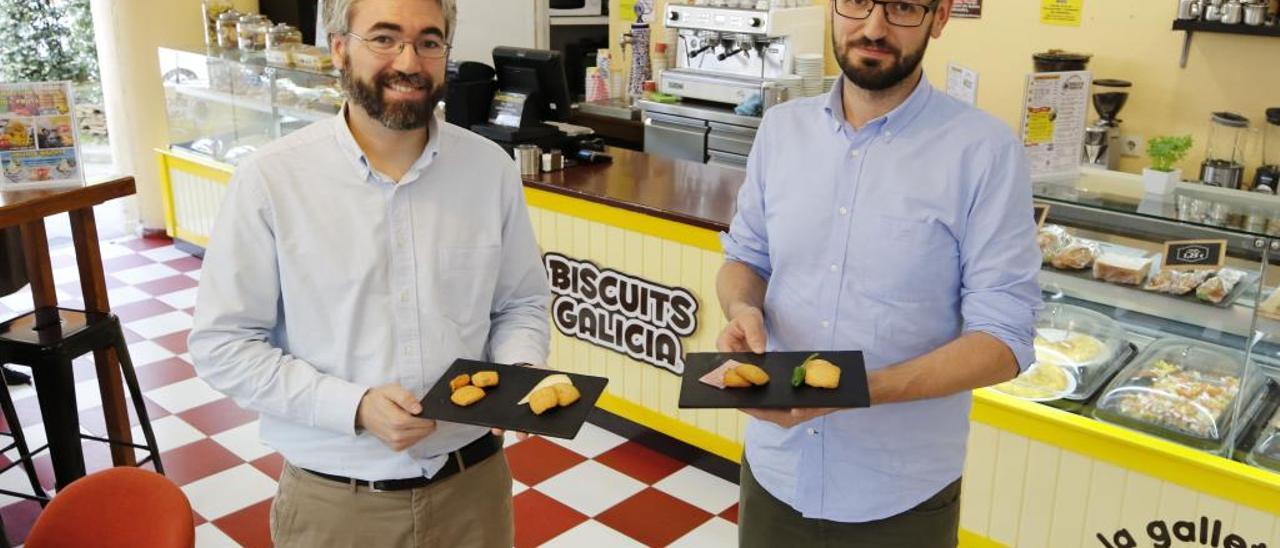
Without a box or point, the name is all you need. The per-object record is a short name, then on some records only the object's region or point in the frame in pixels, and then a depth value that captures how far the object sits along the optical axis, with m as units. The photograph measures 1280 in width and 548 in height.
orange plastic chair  1.83
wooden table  3.06
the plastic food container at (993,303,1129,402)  2.94
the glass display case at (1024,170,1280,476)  2.63
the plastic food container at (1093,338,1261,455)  2.70
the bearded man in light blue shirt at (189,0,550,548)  1.72
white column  6.46
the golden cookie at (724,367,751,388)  1.72
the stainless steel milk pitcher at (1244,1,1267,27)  4.77
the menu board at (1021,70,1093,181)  3.32
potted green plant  3.19
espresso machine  6.32
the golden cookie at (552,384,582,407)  1.74
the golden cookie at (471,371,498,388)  1.74
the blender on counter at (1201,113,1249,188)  4.99
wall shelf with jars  4.77
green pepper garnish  1.69
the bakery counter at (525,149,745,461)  3.71
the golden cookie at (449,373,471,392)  1.72
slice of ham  1.75
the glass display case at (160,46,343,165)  5.48
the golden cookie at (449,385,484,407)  1.67
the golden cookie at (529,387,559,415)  1.71
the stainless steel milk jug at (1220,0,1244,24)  4.81
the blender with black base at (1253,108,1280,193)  4.93
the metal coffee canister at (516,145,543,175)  4.30
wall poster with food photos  3.16
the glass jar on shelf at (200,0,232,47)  6.47
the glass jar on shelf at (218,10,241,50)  6.27
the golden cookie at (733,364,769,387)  1.72
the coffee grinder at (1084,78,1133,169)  5.25
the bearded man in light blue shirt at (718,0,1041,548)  1.73
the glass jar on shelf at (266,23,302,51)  5.73
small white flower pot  3.18
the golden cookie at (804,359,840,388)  1.64
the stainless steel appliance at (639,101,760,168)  6.39
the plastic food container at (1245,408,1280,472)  2.57
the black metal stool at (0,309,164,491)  3.14
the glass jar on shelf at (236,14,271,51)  6.07
